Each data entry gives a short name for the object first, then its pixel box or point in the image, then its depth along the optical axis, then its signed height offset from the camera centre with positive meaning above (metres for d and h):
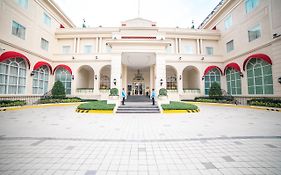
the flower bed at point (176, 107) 9.91 -1.17
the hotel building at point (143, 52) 12.78 +5.13
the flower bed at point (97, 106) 9.88 -1.12
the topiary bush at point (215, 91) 16.28 +0.17
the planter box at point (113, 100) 11.38 -0.68
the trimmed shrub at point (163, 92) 11.79 +0.04
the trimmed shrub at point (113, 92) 11.74 +0.05
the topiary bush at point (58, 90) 15.66 +0.35
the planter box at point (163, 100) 11.53 -0.70
